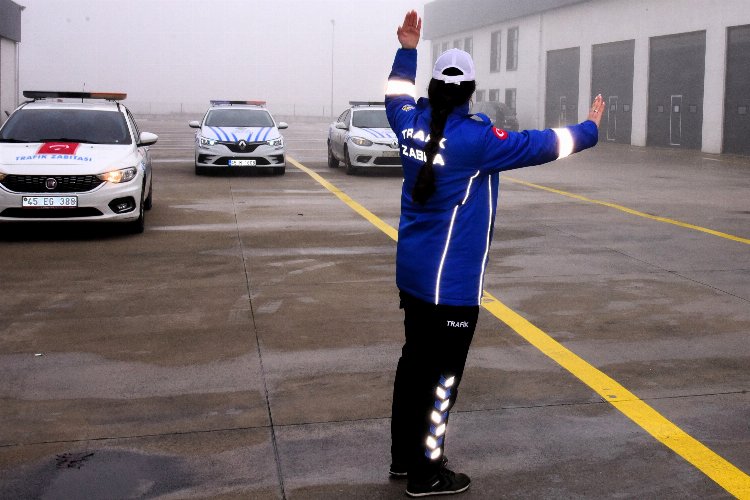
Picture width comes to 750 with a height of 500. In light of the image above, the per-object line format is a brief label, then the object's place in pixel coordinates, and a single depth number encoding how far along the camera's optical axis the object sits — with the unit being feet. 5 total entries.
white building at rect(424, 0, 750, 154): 103.14
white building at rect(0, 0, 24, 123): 148.79
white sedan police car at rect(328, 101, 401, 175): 66.23
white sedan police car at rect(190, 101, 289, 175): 64.49
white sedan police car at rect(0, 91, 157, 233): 35.09
